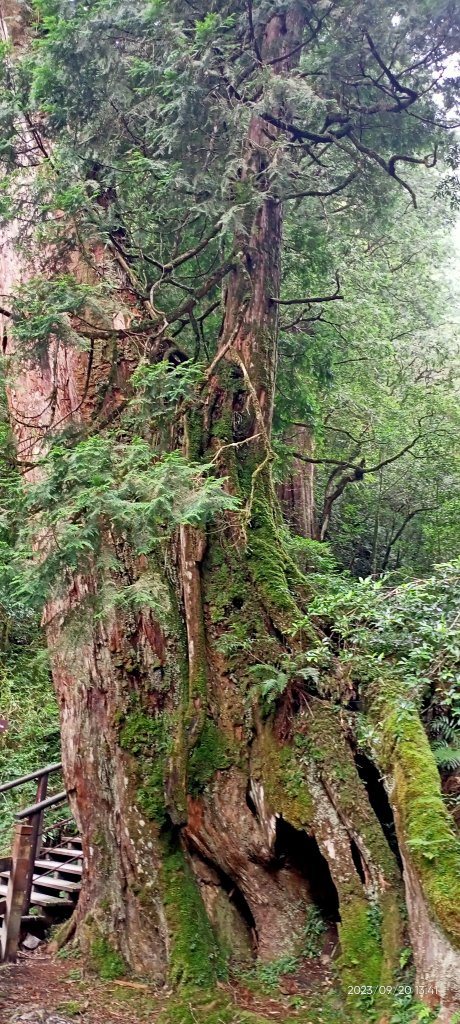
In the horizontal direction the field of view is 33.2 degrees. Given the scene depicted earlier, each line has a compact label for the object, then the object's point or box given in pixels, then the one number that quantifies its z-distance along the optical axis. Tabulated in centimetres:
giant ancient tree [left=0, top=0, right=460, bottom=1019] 494
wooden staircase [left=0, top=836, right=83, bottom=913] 740
